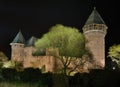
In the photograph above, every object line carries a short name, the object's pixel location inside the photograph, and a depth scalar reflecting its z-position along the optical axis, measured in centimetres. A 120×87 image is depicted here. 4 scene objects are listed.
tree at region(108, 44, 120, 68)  5703
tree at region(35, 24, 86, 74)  5522
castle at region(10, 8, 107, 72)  6022
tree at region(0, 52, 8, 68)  7066
